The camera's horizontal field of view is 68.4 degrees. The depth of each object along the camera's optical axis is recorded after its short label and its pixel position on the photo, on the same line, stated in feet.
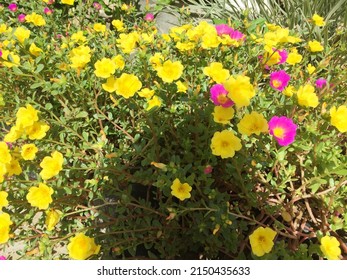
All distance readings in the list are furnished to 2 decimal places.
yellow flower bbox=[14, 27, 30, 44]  1.18
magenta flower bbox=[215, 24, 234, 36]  1.27
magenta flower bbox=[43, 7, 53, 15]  1.94
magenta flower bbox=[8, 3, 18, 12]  2.21
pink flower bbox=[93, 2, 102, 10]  2.31
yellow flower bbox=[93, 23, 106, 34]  1.65
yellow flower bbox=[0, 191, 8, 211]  0.94
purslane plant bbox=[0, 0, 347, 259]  0.97
